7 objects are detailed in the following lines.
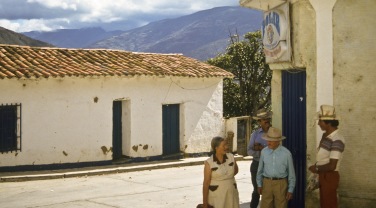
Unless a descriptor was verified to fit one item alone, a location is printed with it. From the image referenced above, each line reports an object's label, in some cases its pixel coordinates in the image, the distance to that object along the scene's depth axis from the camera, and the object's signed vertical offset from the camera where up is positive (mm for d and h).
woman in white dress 6316 -757
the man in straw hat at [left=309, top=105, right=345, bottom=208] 6723 -574
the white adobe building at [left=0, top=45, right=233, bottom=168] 15211 +349
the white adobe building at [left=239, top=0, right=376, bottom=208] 7297 +525
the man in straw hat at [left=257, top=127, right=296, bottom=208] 6926 -752
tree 30000 +2227
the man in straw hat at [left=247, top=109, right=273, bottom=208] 8008 -430
